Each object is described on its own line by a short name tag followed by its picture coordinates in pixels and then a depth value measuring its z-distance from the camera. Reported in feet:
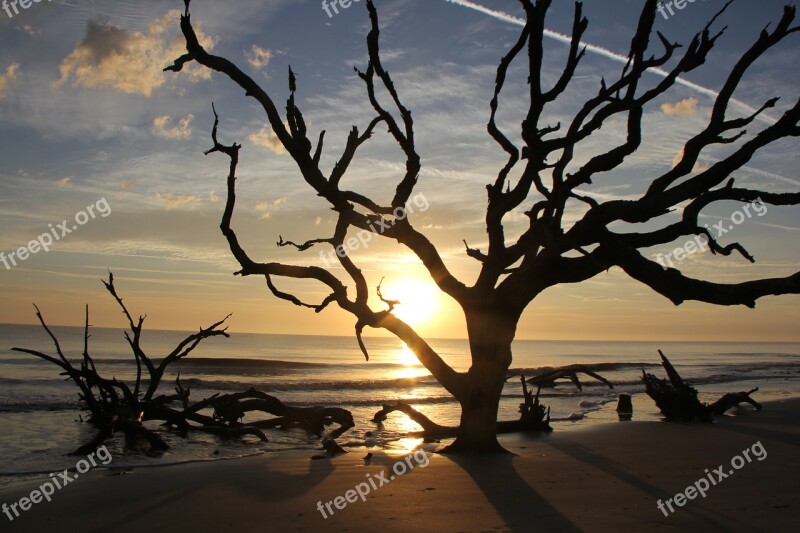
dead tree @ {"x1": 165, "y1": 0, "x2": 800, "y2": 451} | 25.57
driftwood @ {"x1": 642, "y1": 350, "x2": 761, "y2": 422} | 44.96
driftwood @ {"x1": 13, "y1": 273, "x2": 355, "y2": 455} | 35.17
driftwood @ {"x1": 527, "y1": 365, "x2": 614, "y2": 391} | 41.16
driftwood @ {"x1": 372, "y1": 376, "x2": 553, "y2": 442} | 37.68
